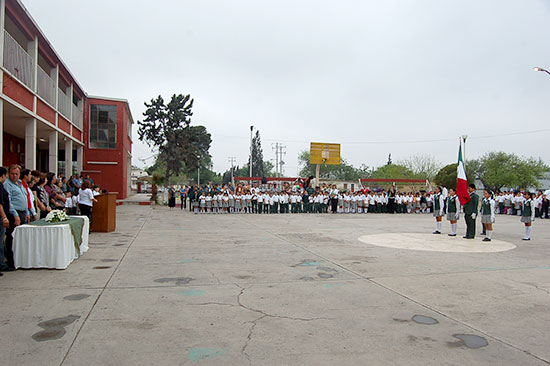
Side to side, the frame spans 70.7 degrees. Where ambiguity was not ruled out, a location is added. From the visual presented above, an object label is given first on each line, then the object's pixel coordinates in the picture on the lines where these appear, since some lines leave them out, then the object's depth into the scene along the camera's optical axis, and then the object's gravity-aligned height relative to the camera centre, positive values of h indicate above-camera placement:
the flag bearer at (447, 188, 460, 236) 13.92 -0.72
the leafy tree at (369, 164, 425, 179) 79.97 +3.54
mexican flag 13.46 +0.15
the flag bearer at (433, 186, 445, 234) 14.74 -0.64
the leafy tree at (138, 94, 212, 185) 39.53 +5.67
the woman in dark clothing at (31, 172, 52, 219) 9.34 -0.20
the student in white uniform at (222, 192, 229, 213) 25.27 -0.79
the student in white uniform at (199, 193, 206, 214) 24.81 -0.84
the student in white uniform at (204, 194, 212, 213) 24.90 -0.85
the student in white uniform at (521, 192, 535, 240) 13.42 -0.83
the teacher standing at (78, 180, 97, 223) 12.30 -0.38
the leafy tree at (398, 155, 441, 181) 77.44 +3.98
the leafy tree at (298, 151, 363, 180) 102.94 +4.86
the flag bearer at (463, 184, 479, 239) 13.11 -0.84
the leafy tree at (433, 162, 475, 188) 60.34 +2.12
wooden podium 13.41 -0.93
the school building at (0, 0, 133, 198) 15.00 +3.99
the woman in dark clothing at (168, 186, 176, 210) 31.20 -0.91
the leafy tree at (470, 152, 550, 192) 57.38 +2.77
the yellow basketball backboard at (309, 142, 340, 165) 43.16 +3.99
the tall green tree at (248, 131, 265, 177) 88.38 +7.10
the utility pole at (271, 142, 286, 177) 98.32 +6.89
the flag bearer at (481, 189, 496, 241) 12.75 -0.78
